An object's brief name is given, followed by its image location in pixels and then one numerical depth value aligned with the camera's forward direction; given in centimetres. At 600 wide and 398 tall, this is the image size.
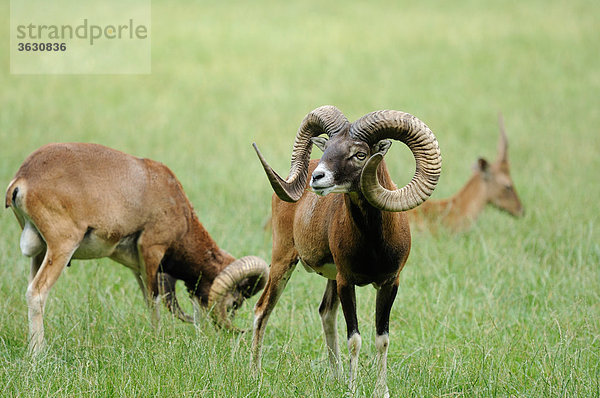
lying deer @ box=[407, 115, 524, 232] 2142
